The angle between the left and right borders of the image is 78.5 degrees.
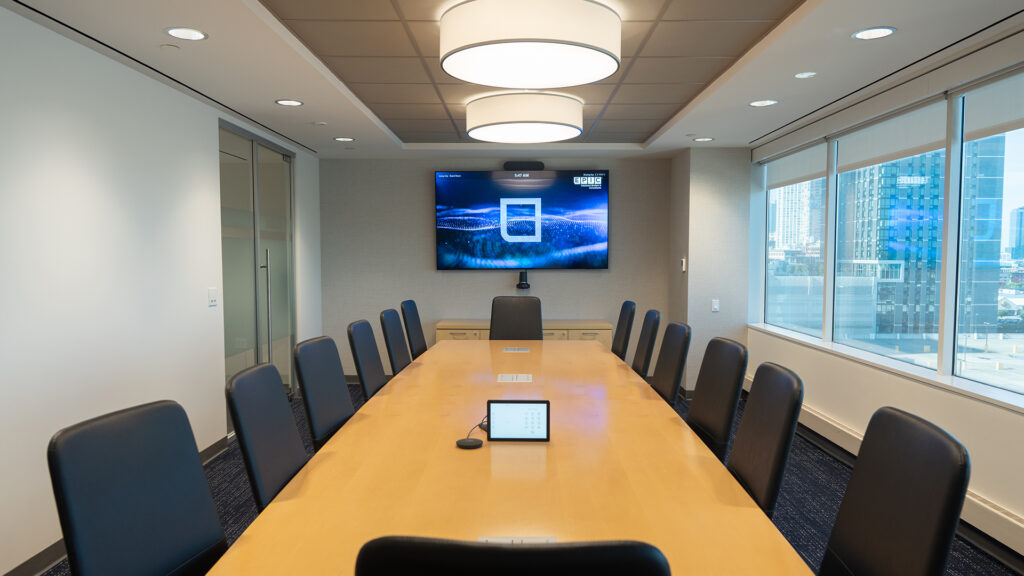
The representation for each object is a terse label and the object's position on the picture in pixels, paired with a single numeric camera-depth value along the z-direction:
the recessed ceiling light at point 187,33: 3.10
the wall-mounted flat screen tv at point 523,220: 7.30
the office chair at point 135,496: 1.44
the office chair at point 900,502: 1.30
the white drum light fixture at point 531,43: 2.53
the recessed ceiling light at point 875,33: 3.12
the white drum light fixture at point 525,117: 4.20
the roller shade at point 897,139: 4.01
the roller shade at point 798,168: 5.58
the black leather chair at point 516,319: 5.72
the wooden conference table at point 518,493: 1.53
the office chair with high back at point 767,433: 2.03
